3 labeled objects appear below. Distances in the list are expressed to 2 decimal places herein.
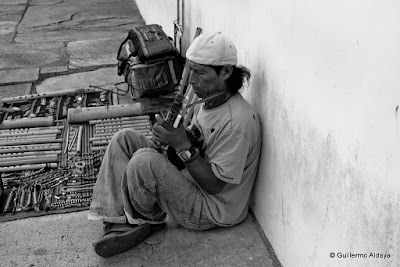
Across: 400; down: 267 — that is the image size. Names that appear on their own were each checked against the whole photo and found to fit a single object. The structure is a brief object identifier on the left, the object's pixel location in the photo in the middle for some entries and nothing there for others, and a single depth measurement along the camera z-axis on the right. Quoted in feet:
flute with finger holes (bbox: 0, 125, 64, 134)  16.07
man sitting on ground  9.61
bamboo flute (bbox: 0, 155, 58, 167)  14.19
